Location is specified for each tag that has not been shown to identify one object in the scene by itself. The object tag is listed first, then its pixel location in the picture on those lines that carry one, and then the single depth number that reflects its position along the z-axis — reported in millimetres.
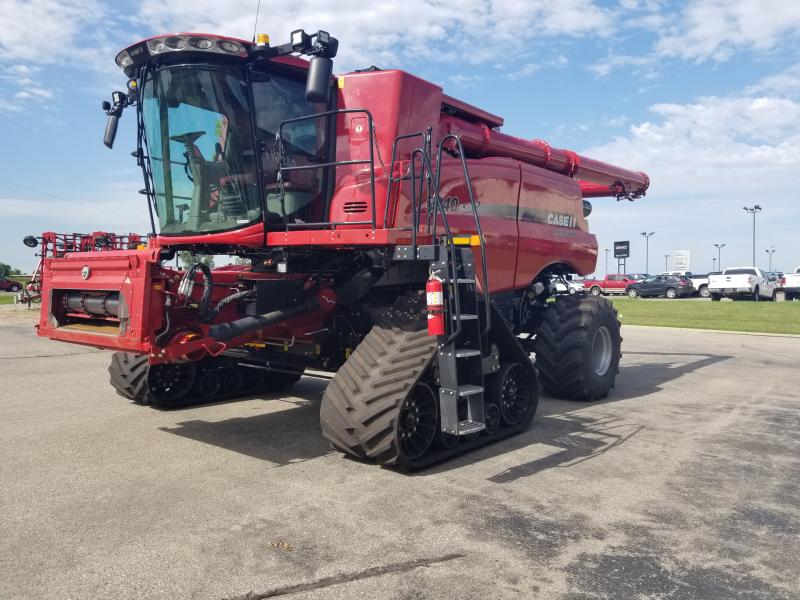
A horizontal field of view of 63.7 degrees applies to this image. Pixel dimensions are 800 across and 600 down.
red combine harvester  5031
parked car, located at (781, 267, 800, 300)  35312
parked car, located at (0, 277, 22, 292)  48719
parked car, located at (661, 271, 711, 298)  40975
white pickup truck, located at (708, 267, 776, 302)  33219
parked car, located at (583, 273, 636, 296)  46491
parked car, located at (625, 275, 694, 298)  41469
